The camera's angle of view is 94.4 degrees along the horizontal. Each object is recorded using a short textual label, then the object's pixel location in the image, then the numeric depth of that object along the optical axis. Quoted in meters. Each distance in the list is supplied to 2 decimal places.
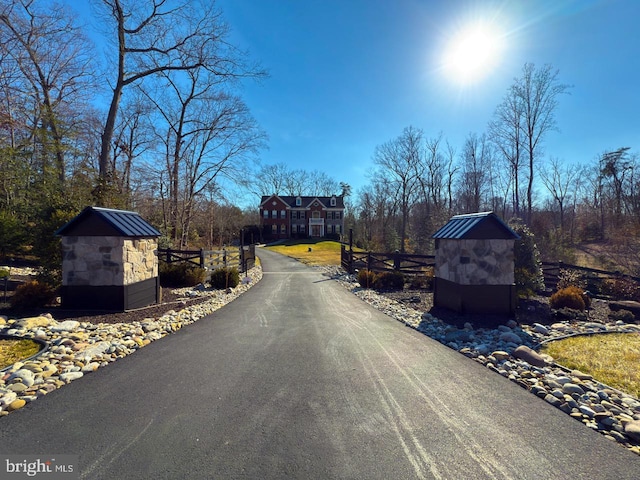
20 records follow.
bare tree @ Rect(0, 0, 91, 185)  11.75
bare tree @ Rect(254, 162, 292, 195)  66.80
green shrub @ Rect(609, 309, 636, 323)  7.48
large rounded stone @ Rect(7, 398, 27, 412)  3.20
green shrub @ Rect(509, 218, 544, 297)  9.01
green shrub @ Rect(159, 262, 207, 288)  12.48
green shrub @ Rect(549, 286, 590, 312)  8.03
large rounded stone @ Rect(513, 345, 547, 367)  4.61
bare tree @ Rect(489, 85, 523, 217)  24.78
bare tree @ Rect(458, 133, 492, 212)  32.28
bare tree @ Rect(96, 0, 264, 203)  15.23
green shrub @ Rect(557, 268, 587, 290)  10.48
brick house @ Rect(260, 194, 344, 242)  58.19
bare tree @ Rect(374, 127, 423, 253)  34.84
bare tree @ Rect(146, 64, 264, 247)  20.91
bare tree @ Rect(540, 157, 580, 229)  37.22
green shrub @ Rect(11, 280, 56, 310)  7.30
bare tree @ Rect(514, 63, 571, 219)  23.64
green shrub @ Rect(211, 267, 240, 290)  11.97
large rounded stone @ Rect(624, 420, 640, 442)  2.82
